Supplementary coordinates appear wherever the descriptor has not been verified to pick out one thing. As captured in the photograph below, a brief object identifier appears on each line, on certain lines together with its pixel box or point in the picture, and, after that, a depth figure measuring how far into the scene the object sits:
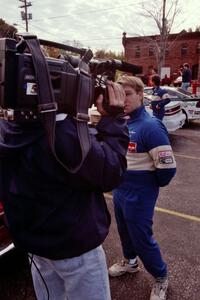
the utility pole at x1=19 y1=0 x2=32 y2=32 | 32.84
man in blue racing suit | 2.34
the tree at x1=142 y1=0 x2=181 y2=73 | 25.17
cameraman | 1.20
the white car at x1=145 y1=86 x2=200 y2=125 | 10.39
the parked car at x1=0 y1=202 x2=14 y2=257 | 2.48
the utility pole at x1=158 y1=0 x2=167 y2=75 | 25.23
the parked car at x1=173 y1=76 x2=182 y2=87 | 17.40
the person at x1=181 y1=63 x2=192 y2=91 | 14.57
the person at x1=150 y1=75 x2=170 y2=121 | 7.93
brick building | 38.50
